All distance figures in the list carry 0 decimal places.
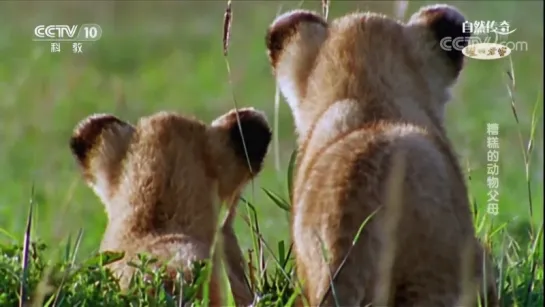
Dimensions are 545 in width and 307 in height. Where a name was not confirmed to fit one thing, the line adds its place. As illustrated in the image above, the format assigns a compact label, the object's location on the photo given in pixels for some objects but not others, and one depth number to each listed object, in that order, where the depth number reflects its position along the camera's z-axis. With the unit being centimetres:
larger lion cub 512
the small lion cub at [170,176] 598
